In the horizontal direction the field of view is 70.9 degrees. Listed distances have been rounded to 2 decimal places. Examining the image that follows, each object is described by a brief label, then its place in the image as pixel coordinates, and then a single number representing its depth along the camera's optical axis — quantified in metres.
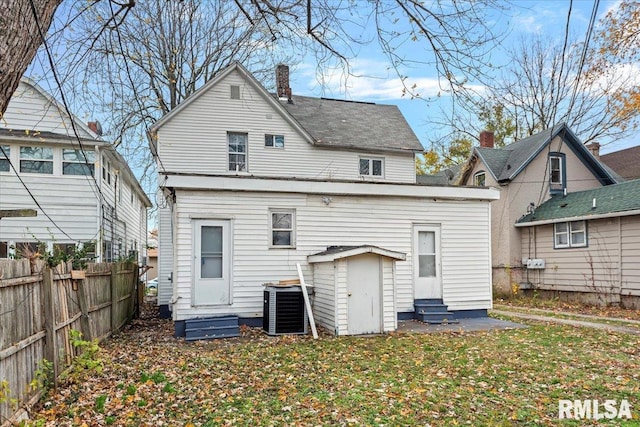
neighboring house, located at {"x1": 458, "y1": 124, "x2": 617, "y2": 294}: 18.58
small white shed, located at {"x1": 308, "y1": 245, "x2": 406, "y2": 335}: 9.45
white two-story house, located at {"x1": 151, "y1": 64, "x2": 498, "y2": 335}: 9.70
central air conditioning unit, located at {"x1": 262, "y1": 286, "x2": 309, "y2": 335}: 9.57
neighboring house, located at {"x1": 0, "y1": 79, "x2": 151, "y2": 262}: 13.61
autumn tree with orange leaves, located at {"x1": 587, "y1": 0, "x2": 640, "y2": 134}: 16.28
